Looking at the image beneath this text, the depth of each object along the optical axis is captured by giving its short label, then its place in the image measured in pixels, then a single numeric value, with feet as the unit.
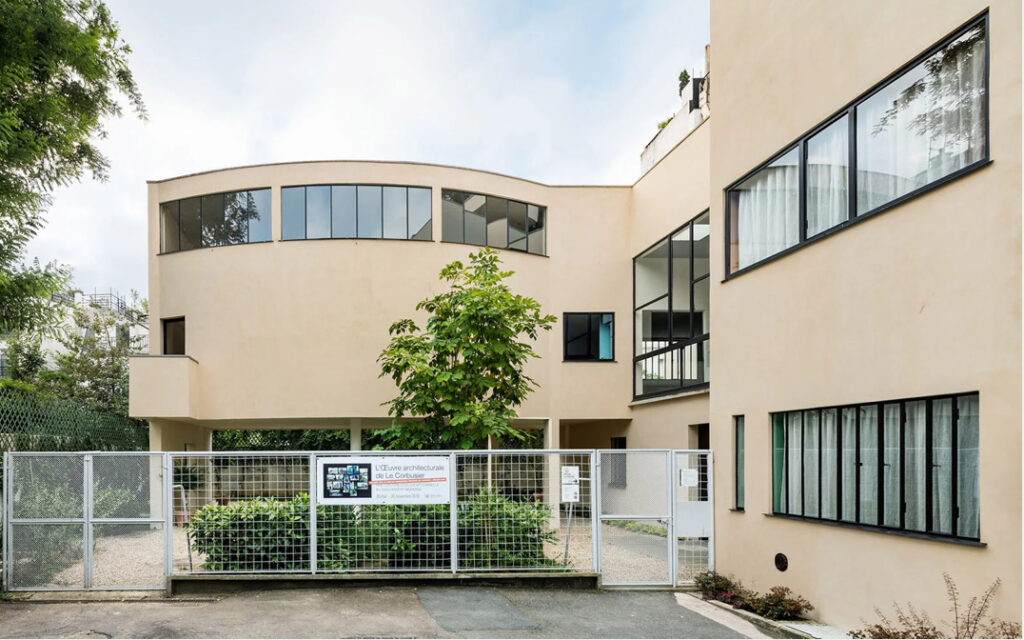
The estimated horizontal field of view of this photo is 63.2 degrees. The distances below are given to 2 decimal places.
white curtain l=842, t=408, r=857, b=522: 28.32
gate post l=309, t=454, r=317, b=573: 34.09
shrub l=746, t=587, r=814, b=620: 30.19
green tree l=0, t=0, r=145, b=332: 29.84
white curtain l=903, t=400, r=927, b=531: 24.76
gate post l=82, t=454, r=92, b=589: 33.30
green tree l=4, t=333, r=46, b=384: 81.20
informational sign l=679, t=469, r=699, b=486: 36.83
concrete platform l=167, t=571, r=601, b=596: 33.42
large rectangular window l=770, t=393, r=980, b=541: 23.11
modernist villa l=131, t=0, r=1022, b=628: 22.81
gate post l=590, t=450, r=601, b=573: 35.19
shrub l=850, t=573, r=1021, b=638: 20.94
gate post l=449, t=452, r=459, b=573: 34.55
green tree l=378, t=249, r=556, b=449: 41.14
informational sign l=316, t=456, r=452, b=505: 34.27
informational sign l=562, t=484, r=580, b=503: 35.37
